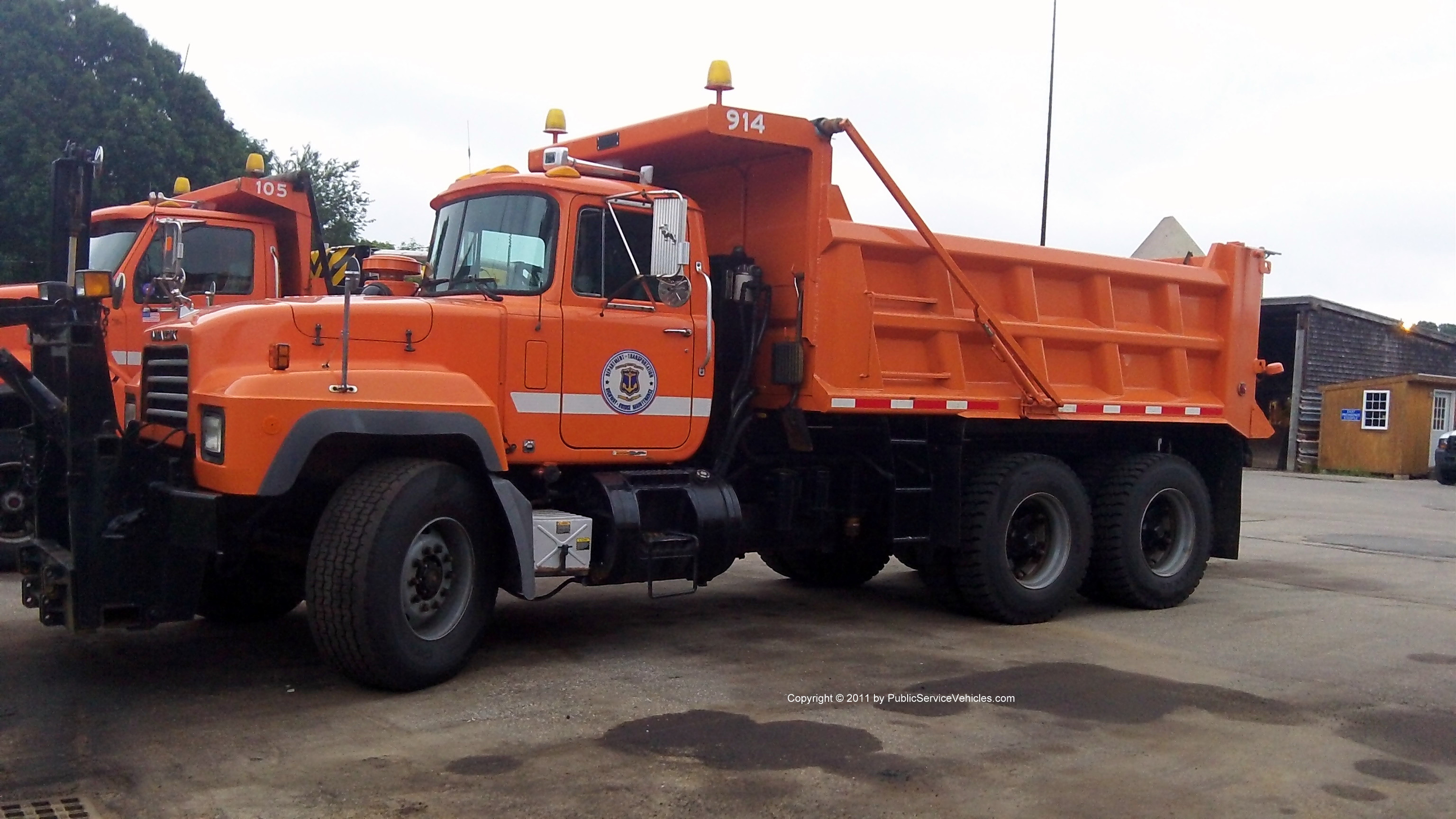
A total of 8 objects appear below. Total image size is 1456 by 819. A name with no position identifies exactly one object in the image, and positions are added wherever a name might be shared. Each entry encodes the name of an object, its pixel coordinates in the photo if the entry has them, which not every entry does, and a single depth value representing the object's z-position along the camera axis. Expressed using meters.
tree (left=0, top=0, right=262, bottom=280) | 25.61
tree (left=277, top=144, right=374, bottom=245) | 29.38
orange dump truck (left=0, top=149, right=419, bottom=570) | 9.18
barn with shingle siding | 29.86
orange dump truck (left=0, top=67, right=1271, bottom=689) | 6.08
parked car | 25.98
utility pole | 26.81
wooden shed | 28.20
